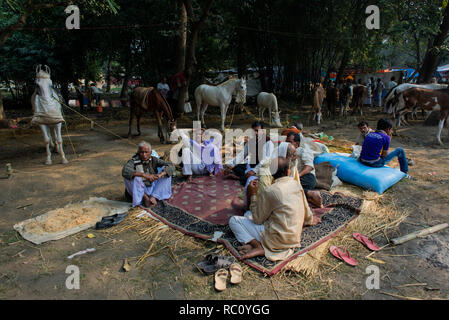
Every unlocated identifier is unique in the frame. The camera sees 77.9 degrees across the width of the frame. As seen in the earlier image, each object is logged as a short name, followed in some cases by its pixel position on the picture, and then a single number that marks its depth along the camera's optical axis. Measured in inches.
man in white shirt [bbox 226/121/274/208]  181.3
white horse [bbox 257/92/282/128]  428.8
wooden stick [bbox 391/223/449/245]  128.8
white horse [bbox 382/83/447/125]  358.0
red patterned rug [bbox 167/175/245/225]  158.6
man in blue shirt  193.0
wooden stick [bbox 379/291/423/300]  96.9
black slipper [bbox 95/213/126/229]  147.6
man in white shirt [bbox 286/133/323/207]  159.6
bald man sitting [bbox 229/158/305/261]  109.3
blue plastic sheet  184.9
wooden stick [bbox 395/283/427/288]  102.9
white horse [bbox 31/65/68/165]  238.4
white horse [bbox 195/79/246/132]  373.4
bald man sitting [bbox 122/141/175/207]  165.9
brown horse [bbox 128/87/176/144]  317.1
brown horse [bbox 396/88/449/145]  312.3
